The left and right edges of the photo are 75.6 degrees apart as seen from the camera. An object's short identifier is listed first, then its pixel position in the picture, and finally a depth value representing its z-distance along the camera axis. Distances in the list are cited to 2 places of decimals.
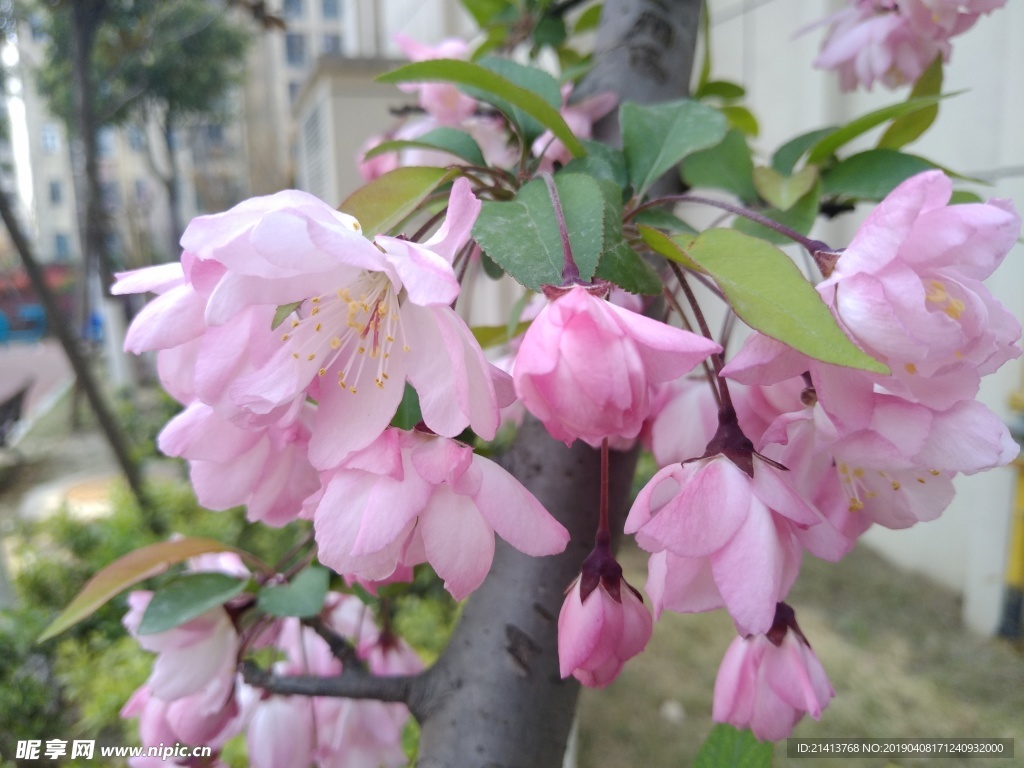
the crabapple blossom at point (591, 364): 0.19
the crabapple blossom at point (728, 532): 0.22
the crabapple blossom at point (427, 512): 0.22
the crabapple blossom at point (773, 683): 0.30
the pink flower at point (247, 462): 0.28
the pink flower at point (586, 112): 0.47
